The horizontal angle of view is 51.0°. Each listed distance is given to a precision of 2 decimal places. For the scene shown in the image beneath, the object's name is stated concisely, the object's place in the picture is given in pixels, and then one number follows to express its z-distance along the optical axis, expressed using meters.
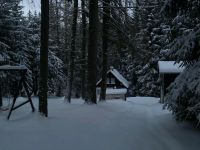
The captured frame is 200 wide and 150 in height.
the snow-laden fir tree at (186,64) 5.14
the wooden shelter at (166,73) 15.97
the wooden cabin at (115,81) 28.84
